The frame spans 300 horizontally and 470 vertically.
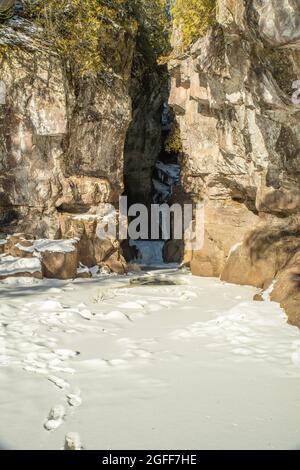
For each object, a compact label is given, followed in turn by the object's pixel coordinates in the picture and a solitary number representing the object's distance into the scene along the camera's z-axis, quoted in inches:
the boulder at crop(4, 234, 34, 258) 442.6
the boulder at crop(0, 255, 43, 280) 406.0
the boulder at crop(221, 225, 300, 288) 410.6
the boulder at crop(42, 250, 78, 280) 441.7
